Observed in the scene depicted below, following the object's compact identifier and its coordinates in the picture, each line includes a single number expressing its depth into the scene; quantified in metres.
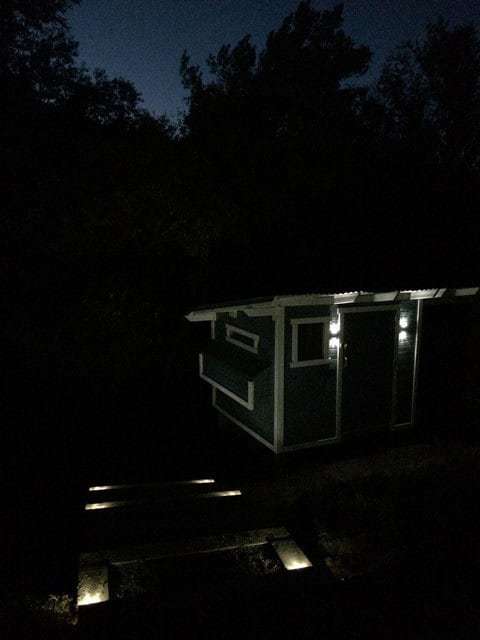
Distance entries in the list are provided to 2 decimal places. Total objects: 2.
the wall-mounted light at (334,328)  7.19
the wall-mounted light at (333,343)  7.20
